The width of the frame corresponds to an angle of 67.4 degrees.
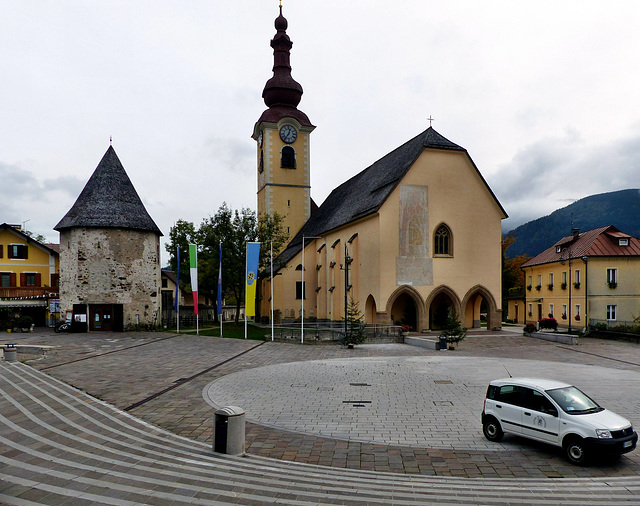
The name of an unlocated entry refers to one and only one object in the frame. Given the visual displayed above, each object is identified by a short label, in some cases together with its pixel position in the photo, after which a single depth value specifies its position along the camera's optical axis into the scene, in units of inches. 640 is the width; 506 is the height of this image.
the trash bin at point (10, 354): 835.4
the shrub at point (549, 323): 1433.3
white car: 347.3
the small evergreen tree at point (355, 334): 1106.7
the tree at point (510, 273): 2529.3
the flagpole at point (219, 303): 1457.9
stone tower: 1563.7
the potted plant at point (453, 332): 1075.9
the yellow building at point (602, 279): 1678.2
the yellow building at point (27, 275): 1775.3
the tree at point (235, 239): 1642.5
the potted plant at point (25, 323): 1524.4
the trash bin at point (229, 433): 363.3
